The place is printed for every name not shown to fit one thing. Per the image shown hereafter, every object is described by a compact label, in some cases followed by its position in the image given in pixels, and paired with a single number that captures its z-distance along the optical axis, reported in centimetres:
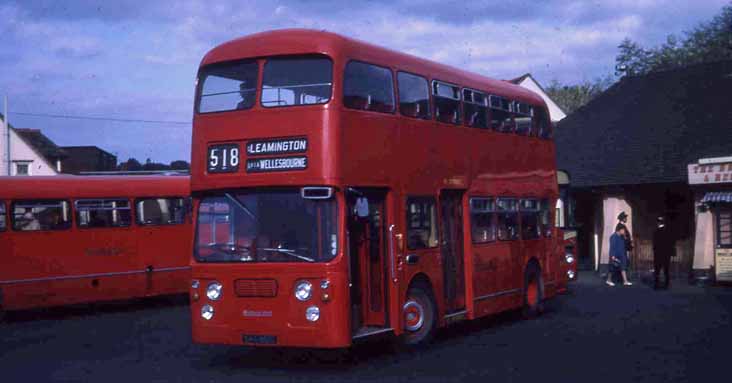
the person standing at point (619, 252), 2589
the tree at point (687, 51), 5338
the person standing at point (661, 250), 2433
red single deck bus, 1916
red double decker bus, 1182
